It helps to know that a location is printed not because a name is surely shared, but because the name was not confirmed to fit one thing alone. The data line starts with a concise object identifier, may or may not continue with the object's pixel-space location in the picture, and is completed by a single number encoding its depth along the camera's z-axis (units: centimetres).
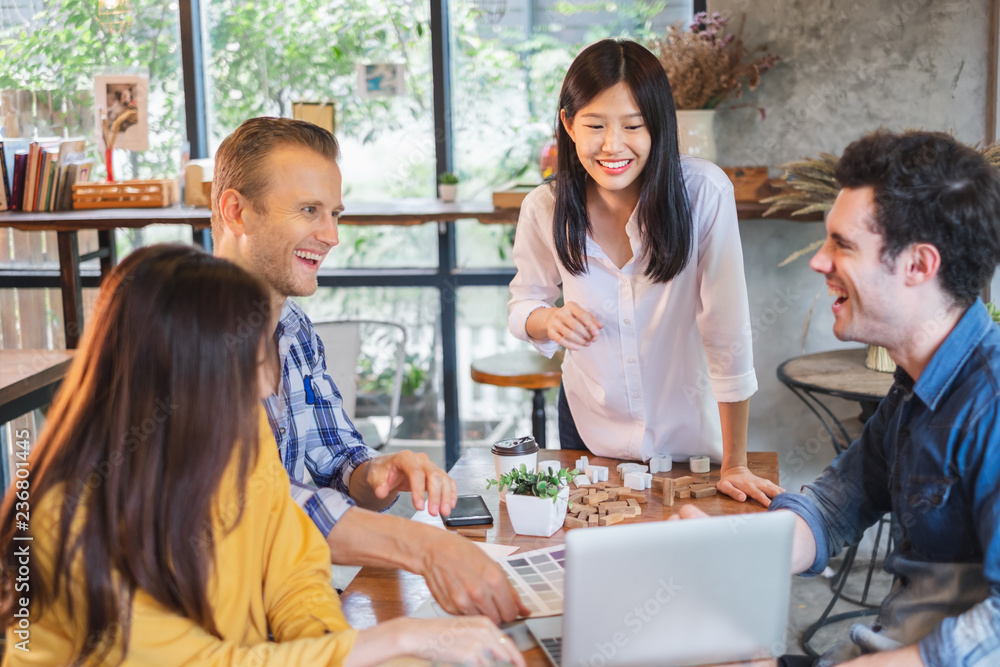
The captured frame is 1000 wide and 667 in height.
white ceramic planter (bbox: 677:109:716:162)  329
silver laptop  110
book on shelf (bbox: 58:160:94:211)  374
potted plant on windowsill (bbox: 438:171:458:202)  375
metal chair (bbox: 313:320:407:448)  335
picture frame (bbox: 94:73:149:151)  385
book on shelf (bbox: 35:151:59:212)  367
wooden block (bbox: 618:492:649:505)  172
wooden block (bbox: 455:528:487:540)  162
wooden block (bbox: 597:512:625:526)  162
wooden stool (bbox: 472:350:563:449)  329
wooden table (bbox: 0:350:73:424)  267
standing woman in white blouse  189
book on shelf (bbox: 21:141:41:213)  365
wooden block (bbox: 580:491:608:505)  170
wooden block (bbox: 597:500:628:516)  166
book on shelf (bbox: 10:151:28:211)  367
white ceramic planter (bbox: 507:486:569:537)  158
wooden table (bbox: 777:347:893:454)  275
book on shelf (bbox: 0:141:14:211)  367
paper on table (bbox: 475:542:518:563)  153
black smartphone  166
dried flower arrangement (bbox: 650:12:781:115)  327
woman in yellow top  109
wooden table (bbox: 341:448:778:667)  139
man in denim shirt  127
